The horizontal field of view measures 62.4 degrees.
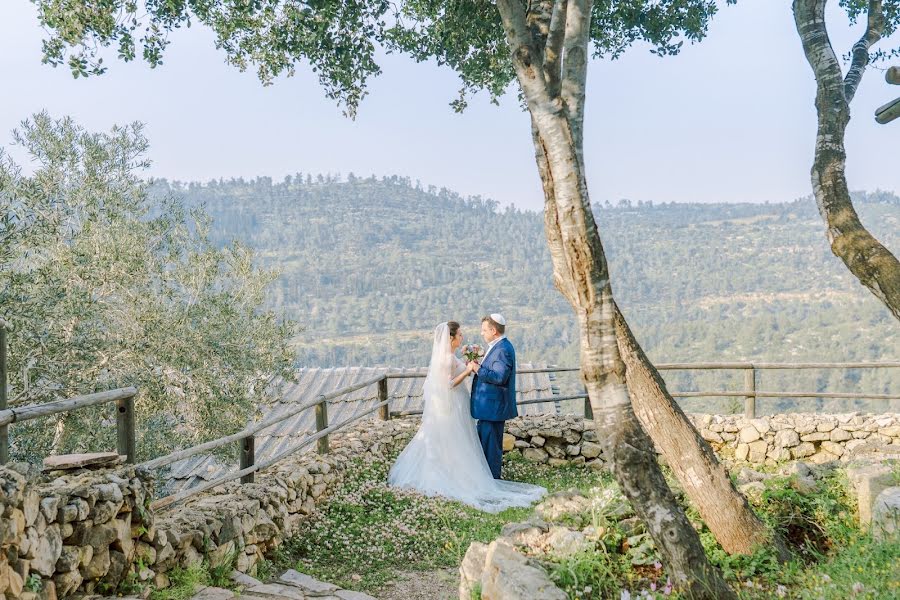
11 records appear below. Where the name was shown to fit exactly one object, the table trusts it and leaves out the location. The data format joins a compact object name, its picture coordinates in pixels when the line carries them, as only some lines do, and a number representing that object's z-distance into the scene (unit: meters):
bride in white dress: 7.51
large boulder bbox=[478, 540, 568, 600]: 3.54
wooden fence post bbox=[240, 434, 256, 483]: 6.19
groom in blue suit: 7.95
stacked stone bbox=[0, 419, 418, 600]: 3.31
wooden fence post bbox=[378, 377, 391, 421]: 9.78
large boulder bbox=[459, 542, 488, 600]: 4.11
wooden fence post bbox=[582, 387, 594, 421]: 9.61
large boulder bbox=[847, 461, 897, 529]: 4.44
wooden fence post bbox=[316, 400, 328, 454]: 7.71
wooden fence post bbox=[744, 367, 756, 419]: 9.52
